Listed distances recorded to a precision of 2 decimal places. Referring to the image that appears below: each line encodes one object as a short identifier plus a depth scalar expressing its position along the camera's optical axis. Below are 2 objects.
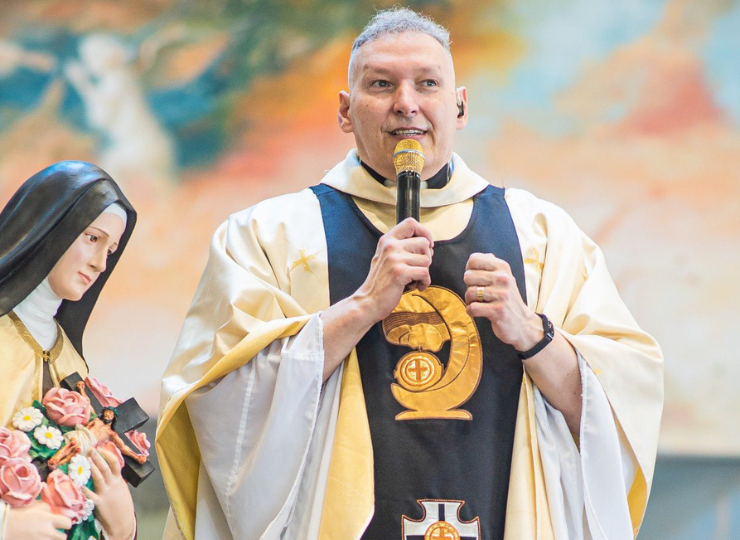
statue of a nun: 6.13
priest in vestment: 6.10
